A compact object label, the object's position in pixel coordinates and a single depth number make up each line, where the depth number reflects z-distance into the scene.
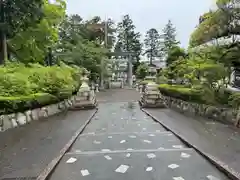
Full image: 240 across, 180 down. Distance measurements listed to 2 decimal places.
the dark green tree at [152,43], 26.66
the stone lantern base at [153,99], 7.79
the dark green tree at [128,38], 25.17
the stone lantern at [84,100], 7.82
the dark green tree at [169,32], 26.99
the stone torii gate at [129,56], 18.46
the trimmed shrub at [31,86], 4.93
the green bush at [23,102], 4.53
